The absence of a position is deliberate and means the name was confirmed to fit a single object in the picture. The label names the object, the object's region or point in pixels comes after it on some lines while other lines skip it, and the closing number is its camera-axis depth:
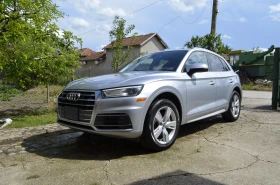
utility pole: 13.14
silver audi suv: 3.53
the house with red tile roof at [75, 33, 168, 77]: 32.62
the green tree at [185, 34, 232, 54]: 13.20
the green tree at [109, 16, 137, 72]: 10.68
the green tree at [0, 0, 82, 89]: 5.46
